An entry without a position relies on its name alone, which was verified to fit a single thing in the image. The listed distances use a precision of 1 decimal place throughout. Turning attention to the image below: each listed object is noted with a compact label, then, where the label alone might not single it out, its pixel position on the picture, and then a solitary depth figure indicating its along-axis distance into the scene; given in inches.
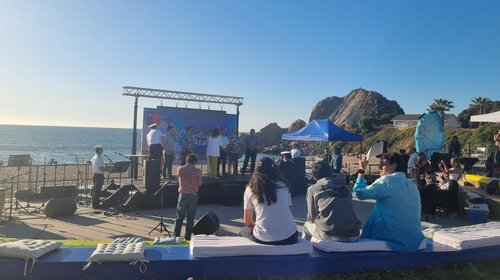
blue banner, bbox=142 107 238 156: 563.5
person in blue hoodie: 180.7
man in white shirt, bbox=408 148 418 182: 467.5
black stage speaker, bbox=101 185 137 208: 393.1
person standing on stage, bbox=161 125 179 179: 436.8
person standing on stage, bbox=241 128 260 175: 507.8
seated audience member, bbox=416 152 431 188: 429.4
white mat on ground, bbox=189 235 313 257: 173.5
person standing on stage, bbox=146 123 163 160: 433.3
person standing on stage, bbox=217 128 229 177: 483.5
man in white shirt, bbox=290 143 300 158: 516.9
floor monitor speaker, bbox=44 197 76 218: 343.6
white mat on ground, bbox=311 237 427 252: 183.3
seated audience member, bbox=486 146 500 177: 518.5
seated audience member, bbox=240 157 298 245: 173.0
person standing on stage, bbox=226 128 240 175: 505.4
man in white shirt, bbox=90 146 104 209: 376.6
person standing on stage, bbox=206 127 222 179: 439.5
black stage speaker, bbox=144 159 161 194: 377.4
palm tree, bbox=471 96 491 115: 2277.3
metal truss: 571.8
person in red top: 260.7
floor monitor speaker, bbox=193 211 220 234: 235.0
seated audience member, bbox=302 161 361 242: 175.8
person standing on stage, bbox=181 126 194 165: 562.2
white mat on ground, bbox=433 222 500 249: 206.2
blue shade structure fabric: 561.3
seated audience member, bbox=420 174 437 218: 342.3
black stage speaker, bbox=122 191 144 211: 376.2
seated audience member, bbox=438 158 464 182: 359.9
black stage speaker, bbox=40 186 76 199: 450.3
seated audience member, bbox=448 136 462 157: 675.4
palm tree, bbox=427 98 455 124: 2456.2
